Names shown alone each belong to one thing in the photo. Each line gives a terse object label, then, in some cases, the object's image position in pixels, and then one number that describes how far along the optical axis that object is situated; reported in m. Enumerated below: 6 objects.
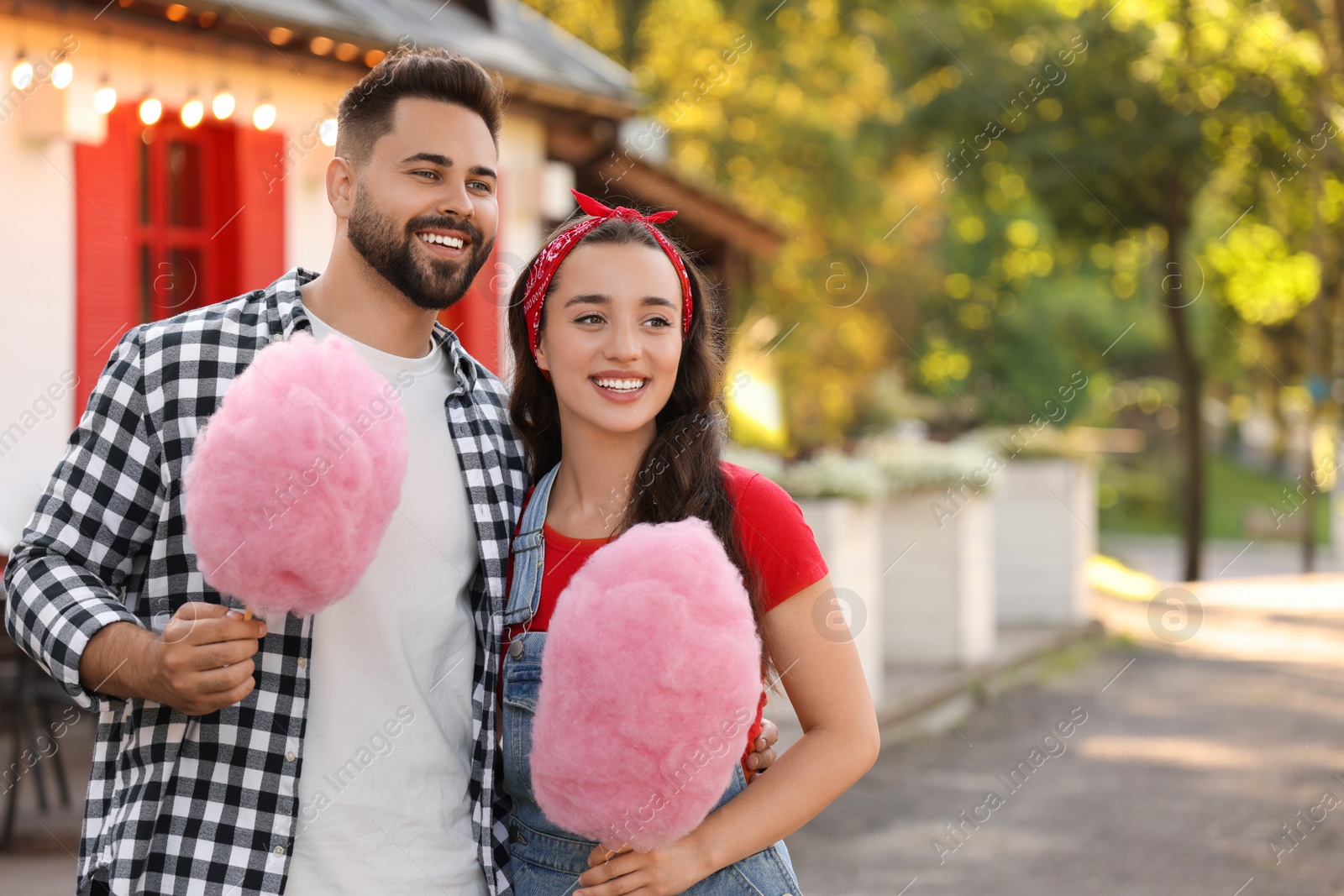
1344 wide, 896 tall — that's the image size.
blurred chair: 4.69
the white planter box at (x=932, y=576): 8.77
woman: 1.88
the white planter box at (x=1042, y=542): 11.28
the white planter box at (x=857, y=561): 7.01
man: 1.80
